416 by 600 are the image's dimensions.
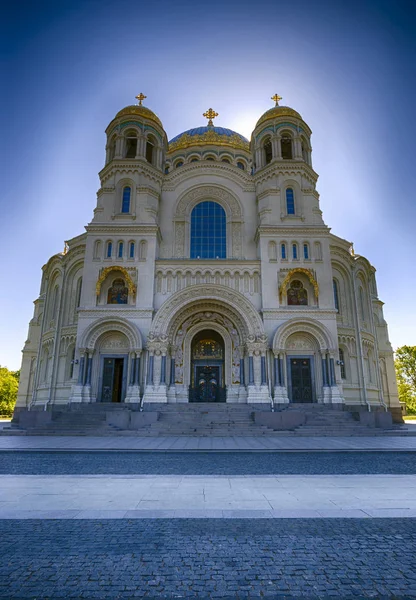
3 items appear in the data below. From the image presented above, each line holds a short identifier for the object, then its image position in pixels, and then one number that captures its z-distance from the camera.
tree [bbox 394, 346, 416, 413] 49.91
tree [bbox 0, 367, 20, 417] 56.03
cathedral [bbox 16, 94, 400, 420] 24.14
